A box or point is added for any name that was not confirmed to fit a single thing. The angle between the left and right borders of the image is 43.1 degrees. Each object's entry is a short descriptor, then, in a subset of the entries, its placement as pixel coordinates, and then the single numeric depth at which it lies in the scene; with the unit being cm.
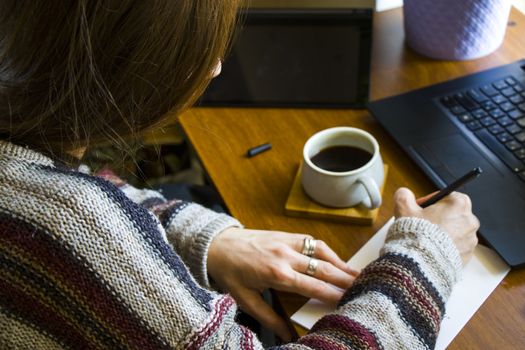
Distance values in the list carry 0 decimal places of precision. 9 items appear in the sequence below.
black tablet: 97
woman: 56
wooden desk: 72
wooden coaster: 83
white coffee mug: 81
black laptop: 79
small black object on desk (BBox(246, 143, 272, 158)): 94
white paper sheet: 71
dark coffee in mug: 86
